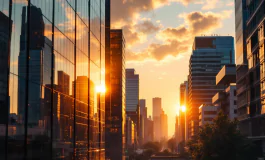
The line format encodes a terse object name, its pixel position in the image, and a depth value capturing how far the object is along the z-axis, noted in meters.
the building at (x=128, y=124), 186.02
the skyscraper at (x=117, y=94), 132.12
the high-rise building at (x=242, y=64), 98.56
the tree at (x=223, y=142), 68.19
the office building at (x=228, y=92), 143.62
